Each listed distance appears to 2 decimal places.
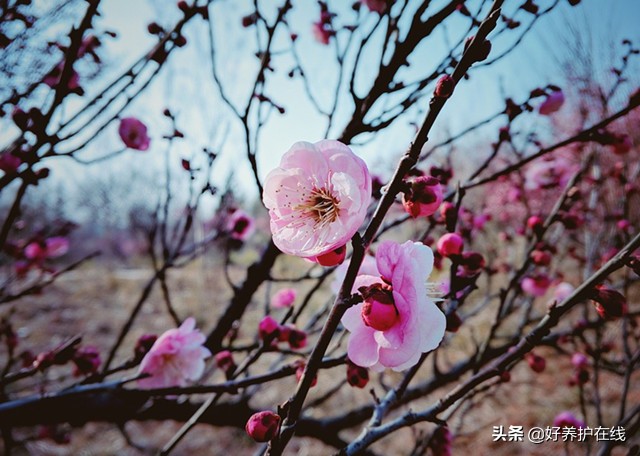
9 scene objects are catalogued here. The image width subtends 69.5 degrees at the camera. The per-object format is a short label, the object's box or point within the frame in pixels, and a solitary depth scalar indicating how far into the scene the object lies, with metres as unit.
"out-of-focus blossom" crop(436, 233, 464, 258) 0.15
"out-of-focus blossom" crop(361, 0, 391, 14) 0.25
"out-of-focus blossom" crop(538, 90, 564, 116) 0.24
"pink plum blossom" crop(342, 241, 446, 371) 0.11
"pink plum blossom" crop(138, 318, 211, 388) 0.19
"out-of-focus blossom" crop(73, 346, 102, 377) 0.20
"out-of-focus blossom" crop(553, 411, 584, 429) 0.24
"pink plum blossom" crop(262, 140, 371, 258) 0.11
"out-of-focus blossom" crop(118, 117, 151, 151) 0.26
